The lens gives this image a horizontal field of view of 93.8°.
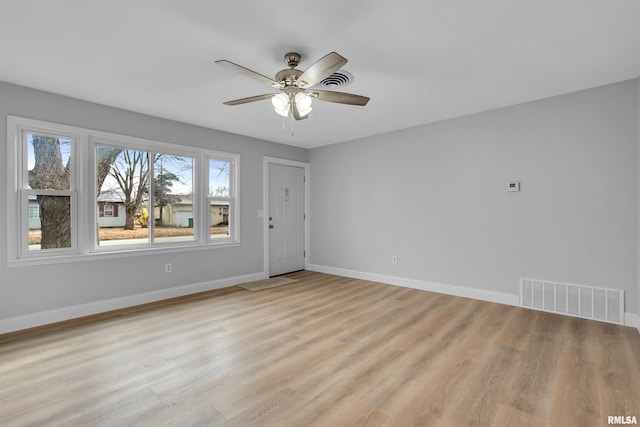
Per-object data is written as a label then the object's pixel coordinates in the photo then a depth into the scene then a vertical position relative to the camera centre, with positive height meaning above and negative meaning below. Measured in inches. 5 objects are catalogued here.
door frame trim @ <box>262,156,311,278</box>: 209.9 +6.7
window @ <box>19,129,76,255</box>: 123.2 +7.5
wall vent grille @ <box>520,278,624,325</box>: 124.0 -40.6
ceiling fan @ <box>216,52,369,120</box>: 86.1 +38.4
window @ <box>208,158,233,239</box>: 185.0 +8.0
